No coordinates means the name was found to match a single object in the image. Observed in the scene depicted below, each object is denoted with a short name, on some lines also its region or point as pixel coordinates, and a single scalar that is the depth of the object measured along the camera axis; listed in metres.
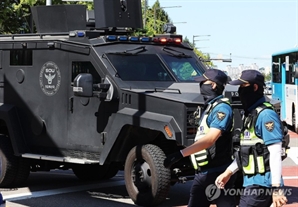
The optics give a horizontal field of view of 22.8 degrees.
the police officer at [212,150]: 6.80
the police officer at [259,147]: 5.81
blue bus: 25.06
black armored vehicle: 9.95
